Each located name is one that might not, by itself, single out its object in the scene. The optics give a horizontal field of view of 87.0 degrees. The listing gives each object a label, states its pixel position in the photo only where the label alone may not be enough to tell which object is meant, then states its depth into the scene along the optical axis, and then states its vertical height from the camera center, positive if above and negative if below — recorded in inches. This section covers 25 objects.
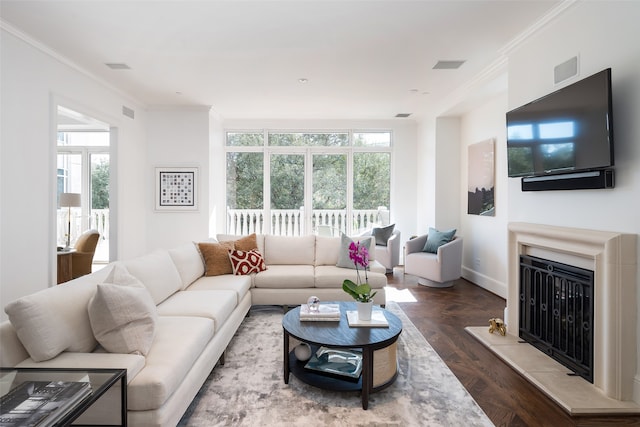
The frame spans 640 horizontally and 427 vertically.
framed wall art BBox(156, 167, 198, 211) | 221.0 +16.8
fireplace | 80.0 -30.4
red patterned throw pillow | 146.7 -22.0
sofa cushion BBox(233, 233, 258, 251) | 155.8 -14.3
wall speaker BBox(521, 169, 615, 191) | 85.4 +9.0
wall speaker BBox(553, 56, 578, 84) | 98.7 +42.9
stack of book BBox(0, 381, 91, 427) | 45.3 -27.4
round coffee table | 81.3 -33.8
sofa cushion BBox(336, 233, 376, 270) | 160.6 -17.7
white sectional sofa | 60.2 -27.6
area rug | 75.4 -46.3
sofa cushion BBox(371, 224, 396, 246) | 228.4 -14.8
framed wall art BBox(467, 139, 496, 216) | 183.3 +18.6
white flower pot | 96.2 -27.9
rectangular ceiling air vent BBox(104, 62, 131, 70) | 149.7 +66.6
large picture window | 255.6 +23.1
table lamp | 190.4 +7.3
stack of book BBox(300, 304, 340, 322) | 98.6 -30.2
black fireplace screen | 91.4 -30.3
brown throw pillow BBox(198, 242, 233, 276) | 145.0 -20.1
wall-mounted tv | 83.2 +23.4
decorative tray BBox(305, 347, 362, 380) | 88.8 -41.7
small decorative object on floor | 122.2 -42.0
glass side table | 47.4 -27.0
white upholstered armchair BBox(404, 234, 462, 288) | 187.8 -30.4
